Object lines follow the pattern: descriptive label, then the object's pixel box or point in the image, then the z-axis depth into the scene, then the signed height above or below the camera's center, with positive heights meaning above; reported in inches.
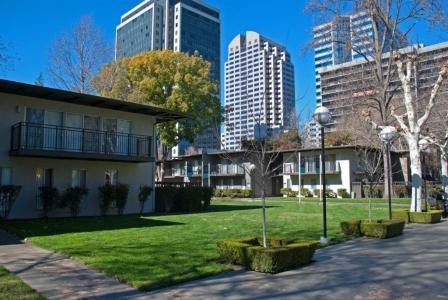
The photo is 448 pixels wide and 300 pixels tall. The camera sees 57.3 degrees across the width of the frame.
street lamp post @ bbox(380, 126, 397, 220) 584.4 +73.2
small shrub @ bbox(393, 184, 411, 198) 1624.0 -21.5
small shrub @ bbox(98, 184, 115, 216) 780.6 -15.5
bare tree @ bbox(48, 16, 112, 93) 1341.8 +356.6
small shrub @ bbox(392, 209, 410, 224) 636.7 -46.1
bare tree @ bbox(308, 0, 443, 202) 953.5 +370.0
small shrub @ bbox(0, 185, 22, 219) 648.4 -13.9
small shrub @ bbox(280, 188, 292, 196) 1857.7 -22.4
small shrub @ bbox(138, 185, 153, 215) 847.7 -15.0
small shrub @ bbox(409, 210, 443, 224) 619.0 -47.8
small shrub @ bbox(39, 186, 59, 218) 701.9 -16.9
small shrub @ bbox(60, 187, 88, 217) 722.2 -19.5
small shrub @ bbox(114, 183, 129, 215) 797.2 -16.1
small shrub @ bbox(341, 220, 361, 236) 467.5 -47.2
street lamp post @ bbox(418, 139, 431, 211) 815.1 +84.0
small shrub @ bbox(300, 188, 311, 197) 1827.6 -29.1
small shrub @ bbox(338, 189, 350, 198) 1684.3 -29.5
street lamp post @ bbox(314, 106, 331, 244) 429.1 +72.0
